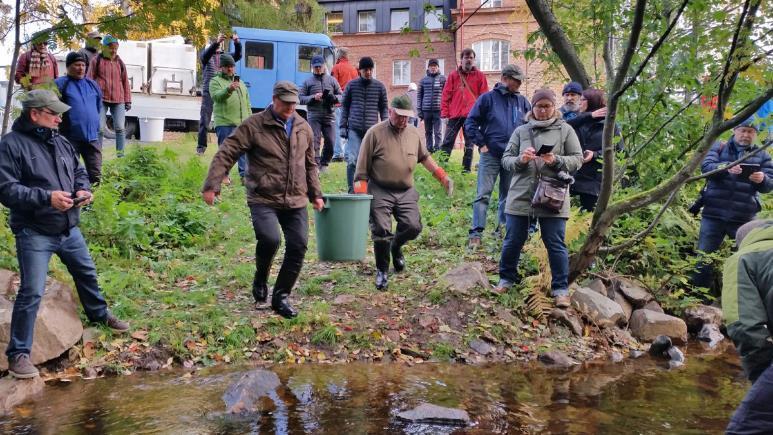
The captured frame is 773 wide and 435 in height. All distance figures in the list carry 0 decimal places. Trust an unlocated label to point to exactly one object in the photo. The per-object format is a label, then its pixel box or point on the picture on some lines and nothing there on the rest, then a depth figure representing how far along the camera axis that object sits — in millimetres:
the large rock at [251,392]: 4854
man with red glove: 7387
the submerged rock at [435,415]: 4715
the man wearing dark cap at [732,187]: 7754
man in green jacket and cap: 10734
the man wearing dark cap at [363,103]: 10758
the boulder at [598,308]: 7293
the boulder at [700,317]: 7871
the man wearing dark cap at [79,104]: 8812
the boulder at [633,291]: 7988
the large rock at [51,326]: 5629
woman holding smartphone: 6816
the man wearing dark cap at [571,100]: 8312
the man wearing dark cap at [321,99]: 12055
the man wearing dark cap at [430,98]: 13484
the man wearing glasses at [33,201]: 5172
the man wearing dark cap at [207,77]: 11688
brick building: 34125
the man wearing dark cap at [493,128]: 8494
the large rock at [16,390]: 4949
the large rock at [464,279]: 7371
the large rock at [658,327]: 7434
